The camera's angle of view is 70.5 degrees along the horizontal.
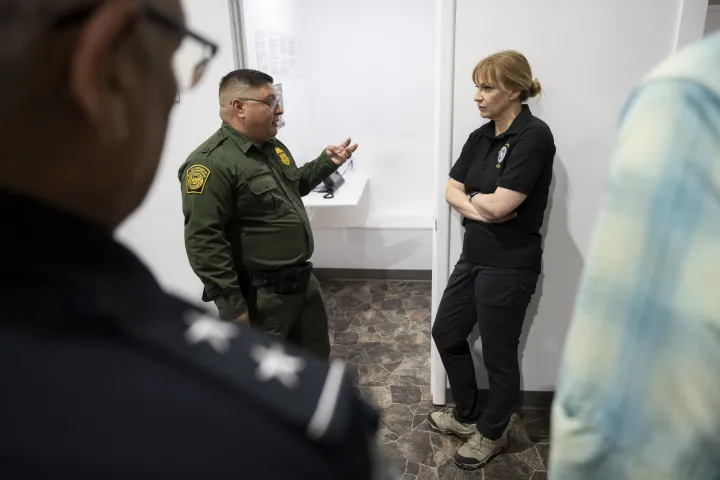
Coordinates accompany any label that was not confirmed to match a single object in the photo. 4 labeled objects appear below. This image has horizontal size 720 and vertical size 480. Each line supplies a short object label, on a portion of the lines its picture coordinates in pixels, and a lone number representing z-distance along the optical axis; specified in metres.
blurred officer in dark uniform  0.29
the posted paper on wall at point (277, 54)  3.04
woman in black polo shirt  1.80
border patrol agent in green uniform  1.86
